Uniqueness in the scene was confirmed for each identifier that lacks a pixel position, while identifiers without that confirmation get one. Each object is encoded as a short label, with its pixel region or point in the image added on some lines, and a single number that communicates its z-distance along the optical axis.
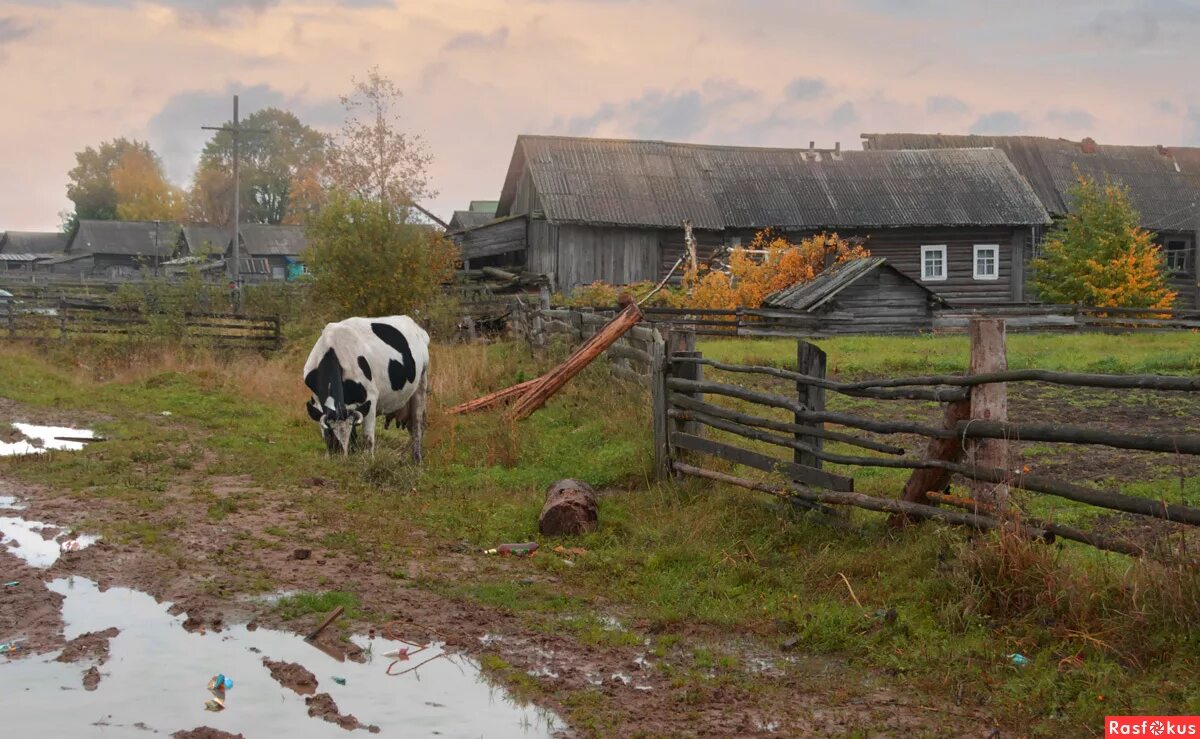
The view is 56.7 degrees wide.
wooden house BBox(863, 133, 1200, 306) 43.53
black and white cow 11.59
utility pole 35.99
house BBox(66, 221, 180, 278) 72.62
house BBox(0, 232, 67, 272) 82.50
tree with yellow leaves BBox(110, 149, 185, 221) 88.38
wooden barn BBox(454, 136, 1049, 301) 35.28
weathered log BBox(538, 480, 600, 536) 8.43
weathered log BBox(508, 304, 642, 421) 13.90
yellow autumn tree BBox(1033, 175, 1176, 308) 33.72
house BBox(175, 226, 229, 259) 71.19
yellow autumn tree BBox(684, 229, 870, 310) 29.78
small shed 27.86
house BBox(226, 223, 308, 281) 69.38
